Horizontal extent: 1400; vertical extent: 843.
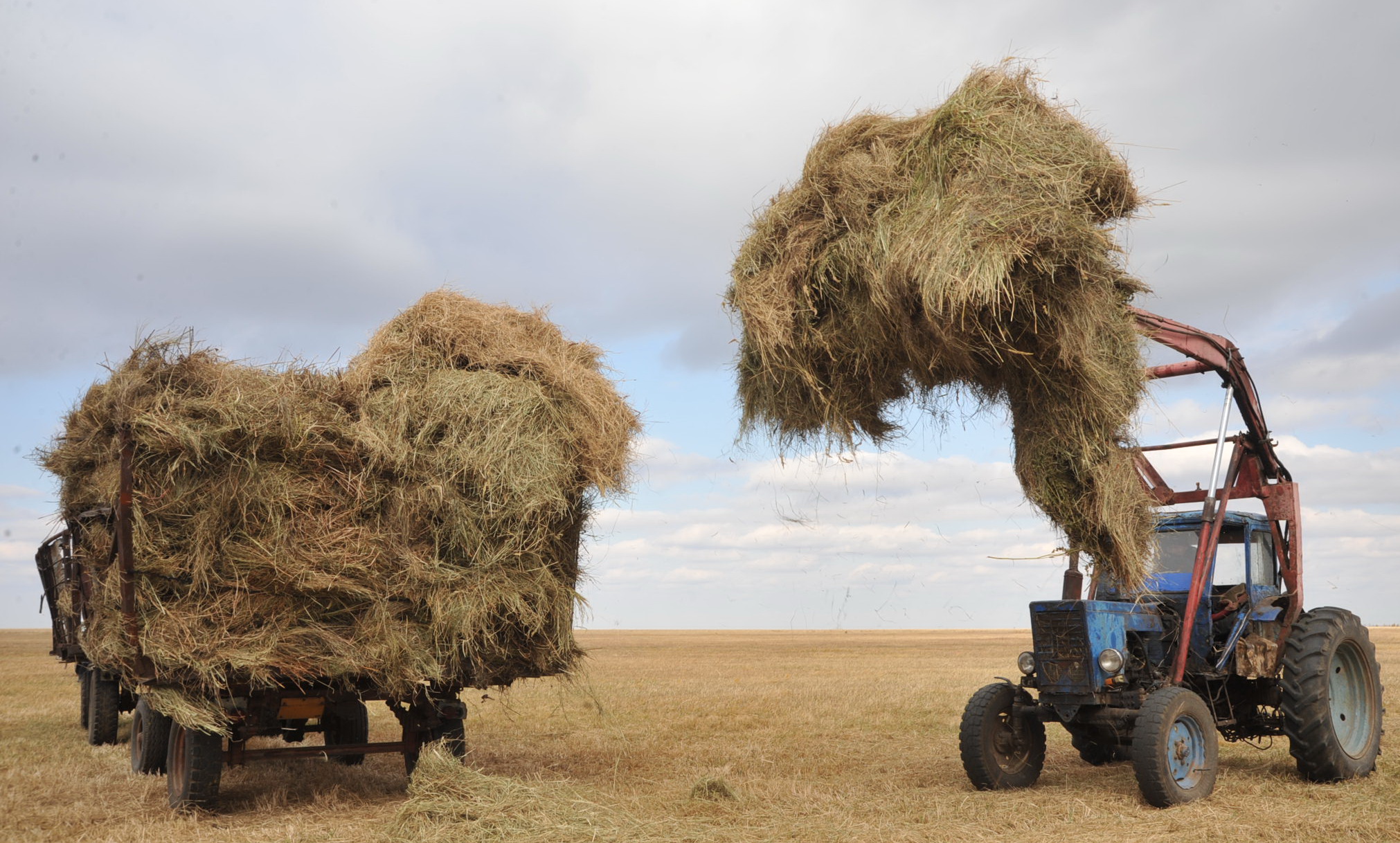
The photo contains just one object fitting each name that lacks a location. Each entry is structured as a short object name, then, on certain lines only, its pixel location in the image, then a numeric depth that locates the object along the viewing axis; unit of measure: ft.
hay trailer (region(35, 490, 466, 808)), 22.76
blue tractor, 25.23
